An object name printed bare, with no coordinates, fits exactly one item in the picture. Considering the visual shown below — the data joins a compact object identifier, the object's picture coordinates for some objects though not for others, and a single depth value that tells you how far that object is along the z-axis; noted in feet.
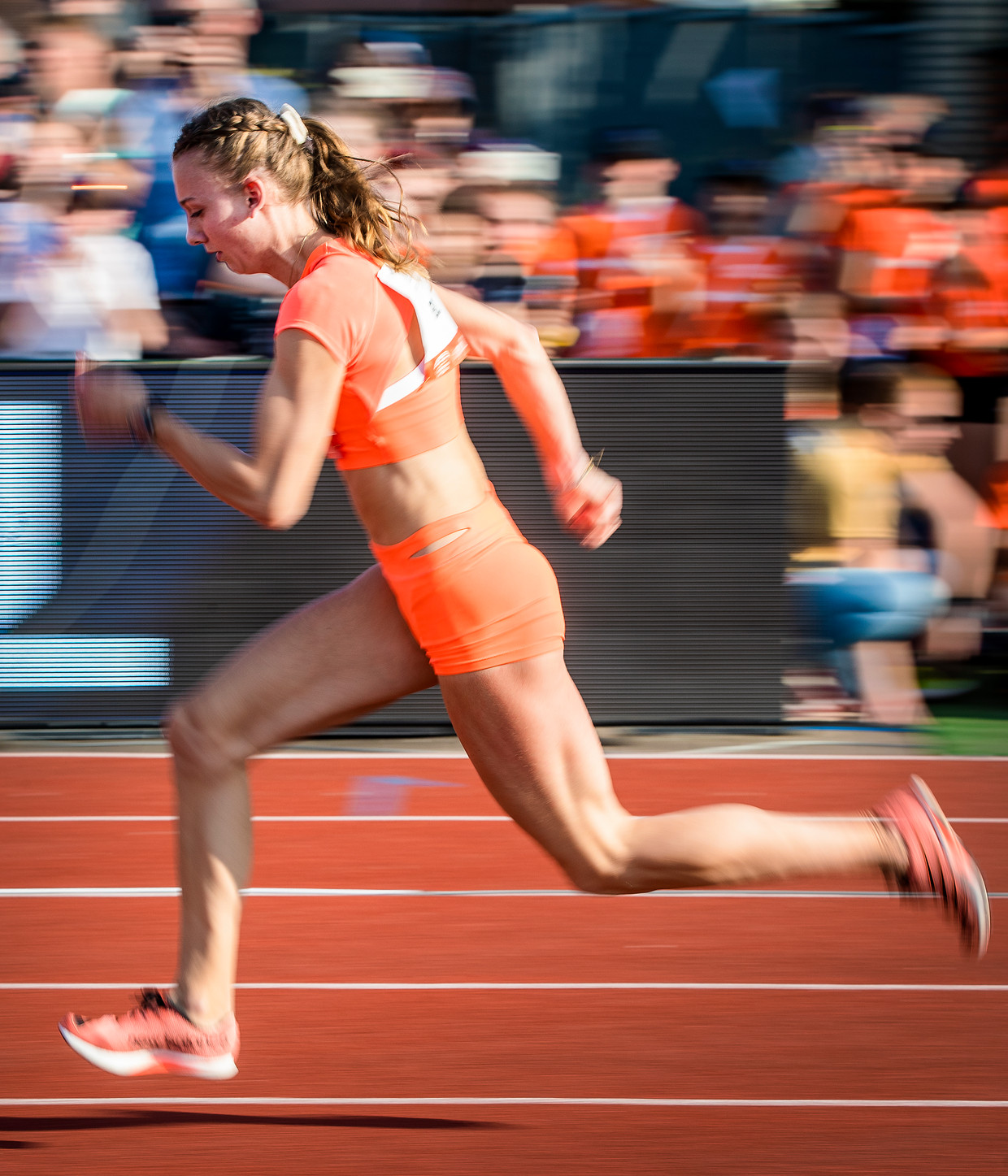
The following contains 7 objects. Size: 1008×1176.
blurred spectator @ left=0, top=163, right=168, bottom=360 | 45.96
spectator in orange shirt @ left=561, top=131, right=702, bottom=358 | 49.49
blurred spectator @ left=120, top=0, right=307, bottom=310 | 46.75
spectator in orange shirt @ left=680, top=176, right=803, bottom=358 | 49.70
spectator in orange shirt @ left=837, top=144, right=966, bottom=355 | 50.55
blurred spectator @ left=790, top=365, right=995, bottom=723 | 46.21
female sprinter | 19.36
